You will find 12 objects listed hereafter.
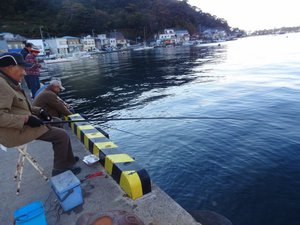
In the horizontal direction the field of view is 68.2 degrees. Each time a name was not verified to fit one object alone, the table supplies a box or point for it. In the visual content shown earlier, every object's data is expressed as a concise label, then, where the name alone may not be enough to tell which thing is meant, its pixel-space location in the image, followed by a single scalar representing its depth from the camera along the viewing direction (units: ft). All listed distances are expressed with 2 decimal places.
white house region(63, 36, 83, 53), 289.53
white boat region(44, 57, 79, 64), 176.45
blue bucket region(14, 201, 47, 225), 9.09
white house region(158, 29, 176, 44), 373.24
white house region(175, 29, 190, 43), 409.69
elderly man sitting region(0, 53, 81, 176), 10.48
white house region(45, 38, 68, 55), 271.08
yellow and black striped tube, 12.14
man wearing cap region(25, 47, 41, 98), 31.63
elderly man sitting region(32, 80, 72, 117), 19.66
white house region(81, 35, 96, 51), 312.13
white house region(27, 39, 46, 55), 247.09
